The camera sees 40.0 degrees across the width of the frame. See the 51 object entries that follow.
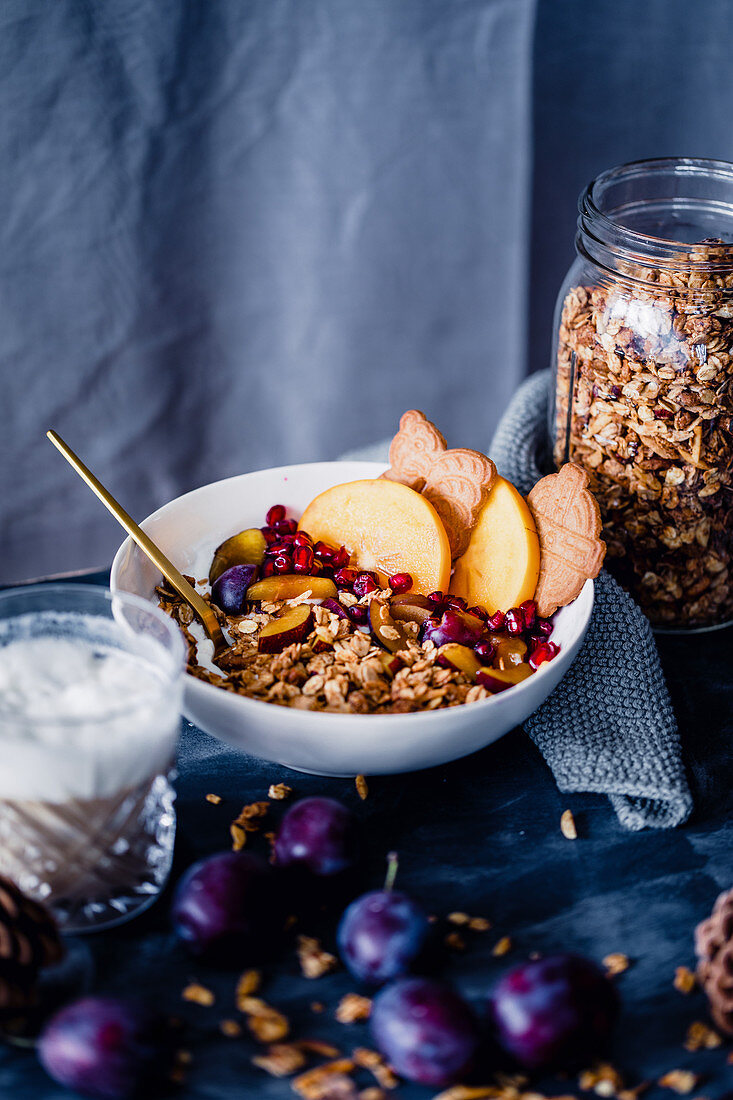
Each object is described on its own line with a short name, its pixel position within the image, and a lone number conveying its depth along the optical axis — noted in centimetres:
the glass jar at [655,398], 91
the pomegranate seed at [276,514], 102
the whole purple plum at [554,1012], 58
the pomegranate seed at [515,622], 88
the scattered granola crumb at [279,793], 82
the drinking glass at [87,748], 61
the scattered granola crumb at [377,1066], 60
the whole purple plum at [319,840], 69
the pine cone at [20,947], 59
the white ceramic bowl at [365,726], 72
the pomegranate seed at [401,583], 92
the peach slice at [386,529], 92
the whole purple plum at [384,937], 63
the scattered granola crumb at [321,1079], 59
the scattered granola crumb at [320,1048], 62
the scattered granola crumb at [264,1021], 62
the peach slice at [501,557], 90
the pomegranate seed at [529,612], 89
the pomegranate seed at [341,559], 96
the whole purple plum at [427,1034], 57
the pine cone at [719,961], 62
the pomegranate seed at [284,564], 95
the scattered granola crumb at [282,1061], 60
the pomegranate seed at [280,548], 96
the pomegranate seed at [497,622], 89
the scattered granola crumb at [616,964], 68
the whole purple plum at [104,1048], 56
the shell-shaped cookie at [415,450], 98
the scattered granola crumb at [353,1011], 64
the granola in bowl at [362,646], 79
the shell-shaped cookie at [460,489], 93
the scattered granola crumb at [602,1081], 60
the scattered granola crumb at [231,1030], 63
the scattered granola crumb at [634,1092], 59
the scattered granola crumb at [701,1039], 63
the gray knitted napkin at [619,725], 81
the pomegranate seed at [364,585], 92
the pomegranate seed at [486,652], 85
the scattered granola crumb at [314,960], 67
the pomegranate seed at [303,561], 95
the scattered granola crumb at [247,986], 65
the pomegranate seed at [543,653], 84
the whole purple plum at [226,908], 64
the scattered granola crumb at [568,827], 80
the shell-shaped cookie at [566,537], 87
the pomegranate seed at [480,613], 91
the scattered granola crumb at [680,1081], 60
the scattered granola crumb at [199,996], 65
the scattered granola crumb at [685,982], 67
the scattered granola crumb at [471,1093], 58
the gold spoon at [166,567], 89
